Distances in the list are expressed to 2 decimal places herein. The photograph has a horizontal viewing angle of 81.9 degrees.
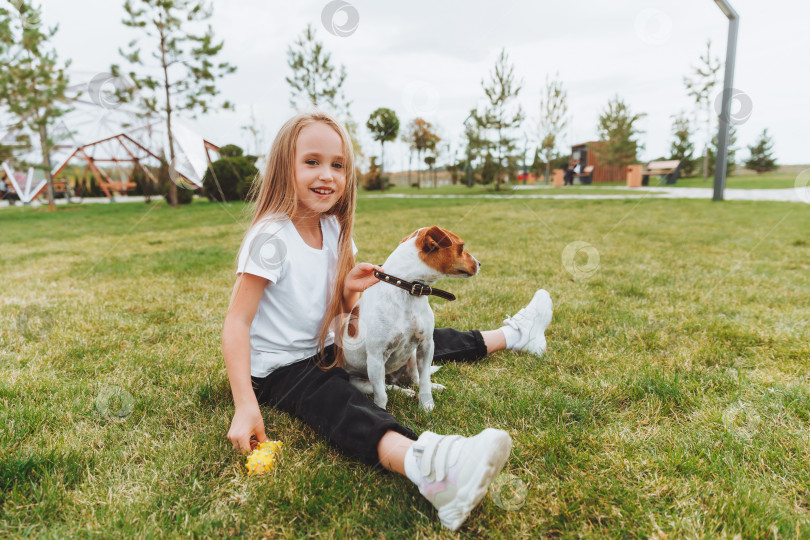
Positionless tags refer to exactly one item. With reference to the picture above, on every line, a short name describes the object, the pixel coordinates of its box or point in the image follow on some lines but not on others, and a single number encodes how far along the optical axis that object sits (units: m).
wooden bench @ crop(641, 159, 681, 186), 23.32
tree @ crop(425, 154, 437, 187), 23.23
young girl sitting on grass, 1.79
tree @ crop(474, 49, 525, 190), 12.73
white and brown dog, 1.87
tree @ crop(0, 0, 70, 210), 13.92
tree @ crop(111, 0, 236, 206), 15.33
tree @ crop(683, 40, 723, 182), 9.06
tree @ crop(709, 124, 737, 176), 21.27
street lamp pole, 6.97
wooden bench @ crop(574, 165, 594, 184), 29.73
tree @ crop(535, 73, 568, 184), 13.23
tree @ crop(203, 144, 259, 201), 17.11
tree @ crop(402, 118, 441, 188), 16.77
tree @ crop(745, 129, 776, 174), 21.69
